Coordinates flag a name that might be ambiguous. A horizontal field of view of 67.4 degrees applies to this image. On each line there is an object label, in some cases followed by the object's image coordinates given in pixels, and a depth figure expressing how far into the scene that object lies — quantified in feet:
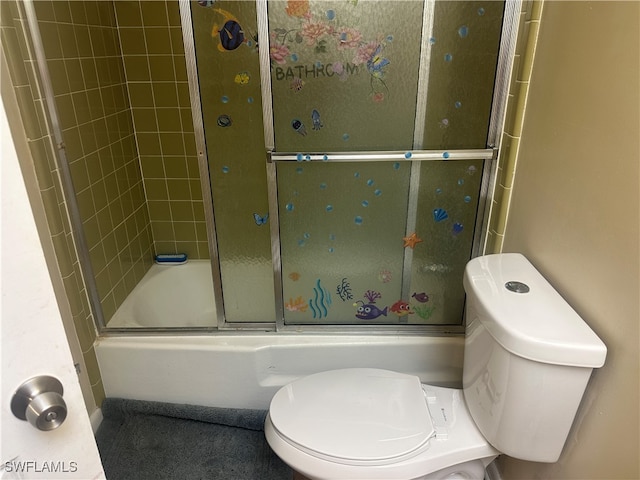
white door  1.75
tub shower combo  4.83
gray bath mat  5.59
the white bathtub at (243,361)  5.96
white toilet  3.58
